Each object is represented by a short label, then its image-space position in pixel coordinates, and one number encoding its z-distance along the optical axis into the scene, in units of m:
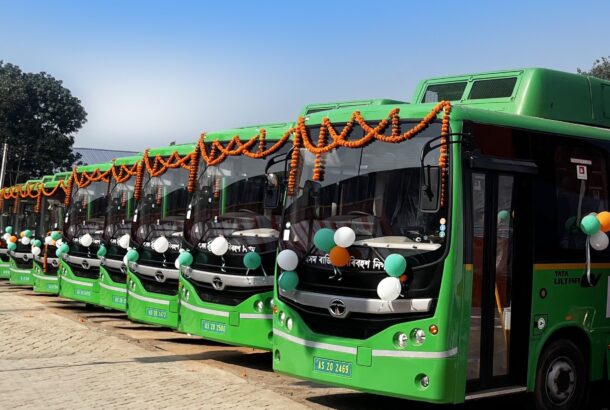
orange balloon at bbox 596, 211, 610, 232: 9.07
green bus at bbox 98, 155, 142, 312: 16.03
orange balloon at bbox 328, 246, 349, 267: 8.09
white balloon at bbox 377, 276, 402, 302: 7.62
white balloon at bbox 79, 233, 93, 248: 17.31
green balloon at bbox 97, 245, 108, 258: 16.48
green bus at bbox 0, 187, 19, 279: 24.00
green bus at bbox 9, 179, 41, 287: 21.98
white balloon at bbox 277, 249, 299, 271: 8.66
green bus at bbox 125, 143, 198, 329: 13.37
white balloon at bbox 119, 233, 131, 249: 15.46
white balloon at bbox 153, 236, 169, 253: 13.30
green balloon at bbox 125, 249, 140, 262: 14.10
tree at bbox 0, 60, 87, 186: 52.62
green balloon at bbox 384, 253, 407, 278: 7.64
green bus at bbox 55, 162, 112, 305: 17.36
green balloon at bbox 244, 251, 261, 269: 10.90
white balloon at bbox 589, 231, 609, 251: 9.14
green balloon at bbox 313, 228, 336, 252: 8.23
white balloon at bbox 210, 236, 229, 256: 11.20
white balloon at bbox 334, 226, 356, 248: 8.05
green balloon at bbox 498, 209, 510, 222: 8.46
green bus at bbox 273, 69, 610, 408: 7.74
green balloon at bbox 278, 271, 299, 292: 8.62
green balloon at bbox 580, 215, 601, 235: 9.02
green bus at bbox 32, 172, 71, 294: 19.52
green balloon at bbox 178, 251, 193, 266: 11.82
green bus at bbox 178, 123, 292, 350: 10.96
